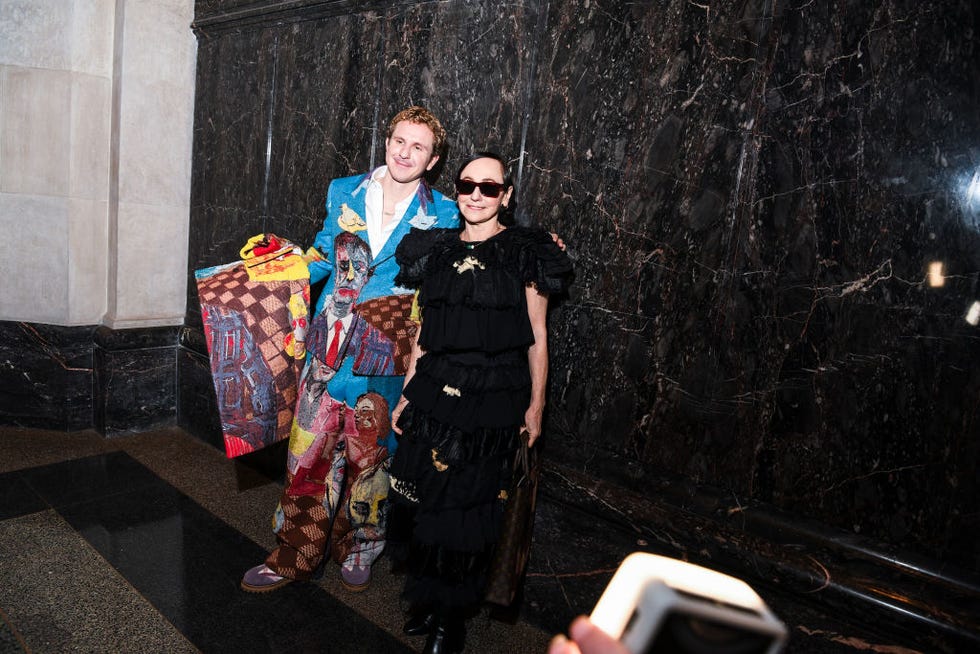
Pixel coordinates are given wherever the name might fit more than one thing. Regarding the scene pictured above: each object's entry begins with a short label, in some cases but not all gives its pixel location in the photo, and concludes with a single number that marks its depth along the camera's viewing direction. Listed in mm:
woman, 2262
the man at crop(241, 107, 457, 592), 2648
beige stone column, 4070
